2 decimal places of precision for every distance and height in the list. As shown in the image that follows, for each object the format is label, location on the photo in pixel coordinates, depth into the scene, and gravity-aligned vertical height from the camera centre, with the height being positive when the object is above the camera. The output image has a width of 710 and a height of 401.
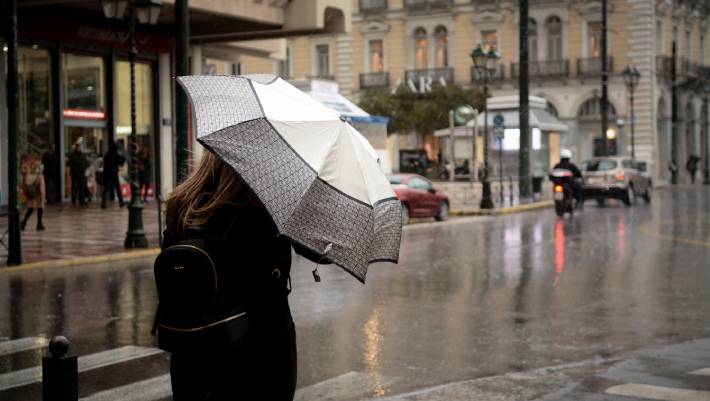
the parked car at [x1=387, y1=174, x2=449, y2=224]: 25.30 -0.85
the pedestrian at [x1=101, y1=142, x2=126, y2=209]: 28.48 -0.07
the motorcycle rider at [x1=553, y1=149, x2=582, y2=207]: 28.28 -0.35
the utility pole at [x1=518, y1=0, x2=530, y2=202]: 33.94 +1.58
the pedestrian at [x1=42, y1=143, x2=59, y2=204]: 27.88 -0.13
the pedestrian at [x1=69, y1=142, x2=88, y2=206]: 28.47 -0.20
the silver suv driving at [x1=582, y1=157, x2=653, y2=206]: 32.62 -0.67
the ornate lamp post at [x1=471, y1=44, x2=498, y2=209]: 29.64 +2.79
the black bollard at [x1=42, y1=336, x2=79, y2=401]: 3.84 -0.77
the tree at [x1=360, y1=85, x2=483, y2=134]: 58.69 +3.21
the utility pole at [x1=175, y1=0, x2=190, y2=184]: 16.67 +1.74
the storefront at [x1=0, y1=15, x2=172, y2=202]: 29.11 +2.09
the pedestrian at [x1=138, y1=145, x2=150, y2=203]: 30.91 -0.12
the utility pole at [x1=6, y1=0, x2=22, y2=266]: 15.09 +0.38
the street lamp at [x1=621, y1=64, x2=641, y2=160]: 48.91 +3.87
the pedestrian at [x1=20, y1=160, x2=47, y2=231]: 20.31 -0.38
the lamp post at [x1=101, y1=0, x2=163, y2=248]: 17.44 +1.95
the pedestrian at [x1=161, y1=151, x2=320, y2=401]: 3.61 -0.43
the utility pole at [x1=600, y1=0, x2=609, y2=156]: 43.97 +2.88
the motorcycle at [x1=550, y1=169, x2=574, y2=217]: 26.98 -0.89
